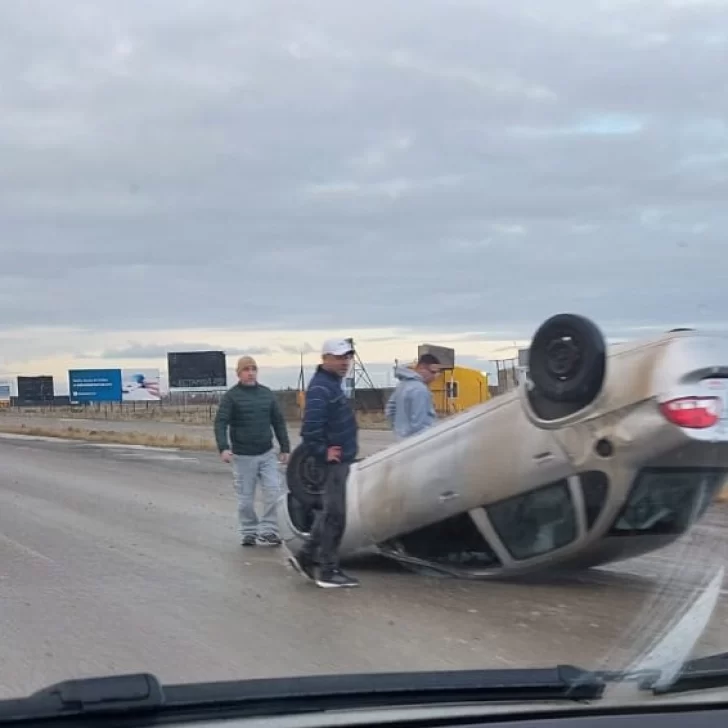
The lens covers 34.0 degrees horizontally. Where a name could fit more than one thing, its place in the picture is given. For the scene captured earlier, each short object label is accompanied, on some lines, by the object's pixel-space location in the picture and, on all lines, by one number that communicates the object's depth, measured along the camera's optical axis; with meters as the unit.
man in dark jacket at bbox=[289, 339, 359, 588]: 8.61
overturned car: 6.77
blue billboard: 74.12
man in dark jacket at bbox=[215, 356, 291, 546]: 10.73
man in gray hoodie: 9.54
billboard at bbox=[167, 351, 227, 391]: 69.44
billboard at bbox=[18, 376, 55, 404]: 92.18
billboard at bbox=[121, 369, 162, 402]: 79.31
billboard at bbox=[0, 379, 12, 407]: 101.12
